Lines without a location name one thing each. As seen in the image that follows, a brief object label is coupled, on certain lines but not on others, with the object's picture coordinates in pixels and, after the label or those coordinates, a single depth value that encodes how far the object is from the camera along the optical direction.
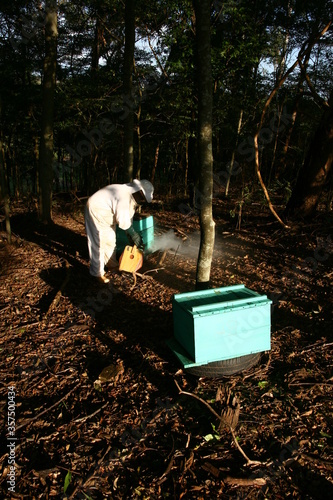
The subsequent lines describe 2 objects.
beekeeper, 4.96
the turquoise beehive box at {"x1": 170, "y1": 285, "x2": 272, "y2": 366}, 2.75
